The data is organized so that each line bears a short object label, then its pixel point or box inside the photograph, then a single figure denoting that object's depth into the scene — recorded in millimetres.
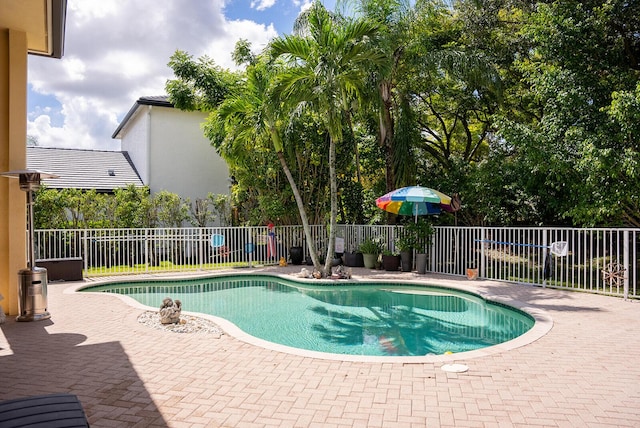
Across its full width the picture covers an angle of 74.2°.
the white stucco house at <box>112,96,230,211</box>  17406
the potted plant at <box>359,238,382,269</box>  13828
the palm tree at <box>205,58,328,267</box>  11195
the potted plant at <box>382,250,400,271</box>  13141
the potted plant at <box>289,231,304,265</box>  14914
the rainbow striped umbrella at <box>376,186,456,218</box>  11703
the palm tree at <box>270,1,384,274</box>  10273
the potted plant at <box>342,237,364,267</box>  14305
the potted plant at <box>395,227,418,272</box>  12914
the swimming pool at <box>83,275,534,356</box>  6645
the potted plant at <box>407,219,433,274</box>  12625
